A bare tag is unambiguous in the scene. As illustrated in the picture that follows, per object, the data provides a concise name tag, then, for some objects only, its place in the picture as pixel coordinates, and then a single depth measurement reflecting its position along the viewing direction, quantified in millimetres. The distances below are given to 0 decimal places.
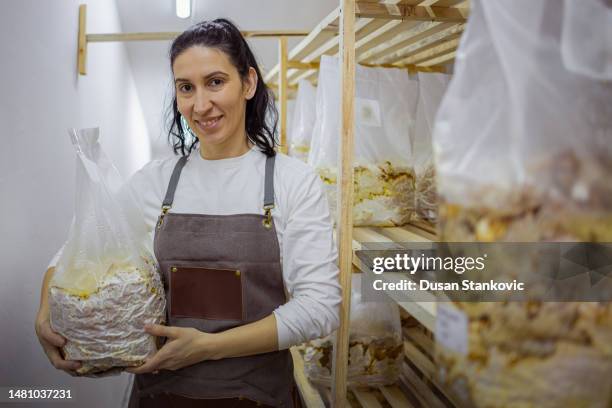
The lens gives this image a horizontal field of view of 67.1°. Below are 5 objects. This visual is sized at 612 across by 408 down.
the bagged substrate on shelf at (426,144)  1515
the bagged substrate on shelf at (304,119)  2053
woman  951
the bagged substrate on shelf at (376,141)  1421
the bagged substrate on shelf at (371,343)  1536
